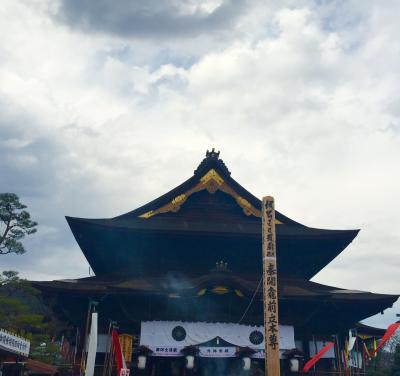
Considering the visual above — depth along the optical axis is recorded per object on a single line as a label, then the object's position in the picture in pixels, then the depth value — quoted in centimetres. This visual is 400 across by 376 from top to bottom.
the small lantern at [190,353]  1611
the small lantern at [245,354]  1645
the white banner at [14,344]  1436
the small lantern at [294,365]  1670
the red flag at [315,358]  1688
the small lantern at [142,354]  1598
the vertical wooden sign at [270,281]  1288
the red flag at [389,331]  2005
